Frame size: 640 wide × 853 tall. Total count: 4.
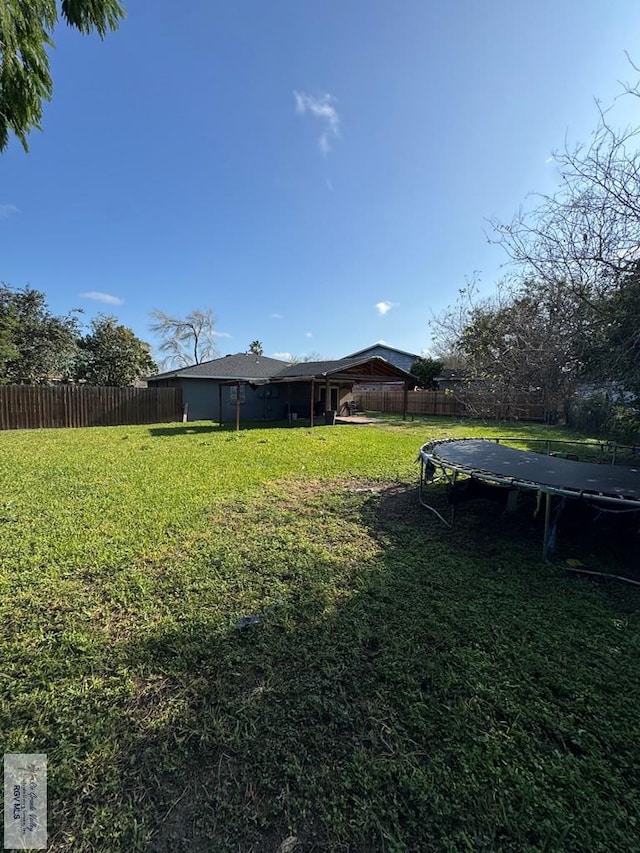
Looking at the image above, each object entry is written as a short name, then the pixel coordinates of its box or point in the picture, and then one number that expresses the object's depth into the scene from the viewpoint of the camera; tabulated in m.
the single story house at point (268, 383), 16.44
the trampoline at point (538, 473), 3.55
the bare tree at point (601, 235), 3.87
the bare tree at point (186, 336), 37.06
